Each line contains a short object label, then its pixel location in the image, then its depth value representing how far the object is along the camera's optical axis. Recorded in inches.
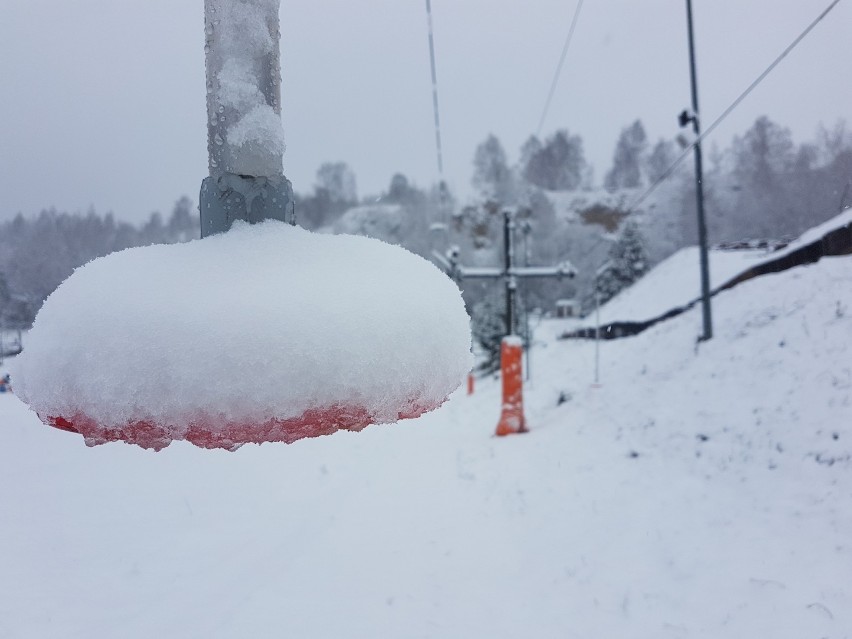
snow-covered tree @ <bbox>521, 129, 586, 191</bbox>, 4608.8
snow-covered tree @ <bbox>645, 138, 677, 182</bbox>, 4306.1
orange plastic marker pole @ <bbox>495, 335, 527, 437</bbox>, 432.5
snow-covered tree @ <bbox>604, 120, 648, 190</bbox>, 4611.2
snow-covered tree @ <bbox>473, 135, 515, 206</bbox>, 4242.1
